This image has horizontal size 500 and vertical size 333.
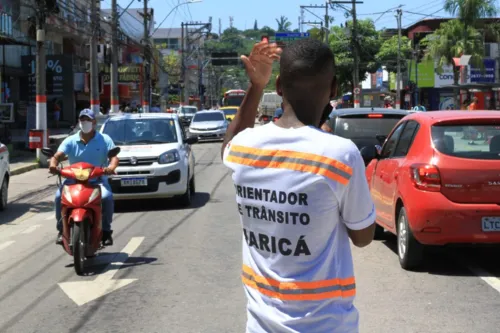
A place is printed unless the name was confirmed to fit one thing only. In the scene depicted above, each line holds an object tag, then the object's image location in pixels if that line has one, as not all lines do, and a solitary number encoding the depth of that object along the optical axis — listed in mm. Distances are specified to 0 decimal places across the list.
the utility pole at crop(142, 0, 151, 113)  45281
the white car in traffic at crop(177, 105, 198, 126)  56169
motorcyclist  8898
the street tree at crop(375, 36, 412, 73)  75562
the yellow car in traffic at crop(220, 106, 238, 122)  51369
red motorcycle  8203
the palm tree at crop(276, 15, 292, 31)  141750
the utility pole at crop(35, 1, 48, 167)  23219
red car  7641
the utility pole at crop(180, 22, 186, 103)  72838
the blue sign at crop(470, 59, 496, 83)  51625
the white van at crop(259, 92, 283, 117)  68238
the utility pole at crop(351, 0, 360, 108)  53781
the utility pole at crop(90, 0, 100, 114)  30188
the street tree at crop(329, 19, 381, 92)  77938
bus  74875
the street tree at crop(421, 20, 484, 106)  42750
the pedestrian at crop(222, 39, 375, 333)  2684
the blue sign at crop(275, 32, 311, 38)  66394
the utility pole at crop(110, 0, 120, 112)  35312
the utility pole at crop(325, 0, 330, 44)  68438
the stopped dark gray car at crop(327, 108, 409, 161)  12414
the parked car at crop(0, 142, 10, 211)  13930
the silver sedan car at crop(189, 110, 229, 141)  36719
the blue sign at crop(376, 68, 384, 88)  75750
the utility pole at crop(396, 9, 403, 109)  52306
